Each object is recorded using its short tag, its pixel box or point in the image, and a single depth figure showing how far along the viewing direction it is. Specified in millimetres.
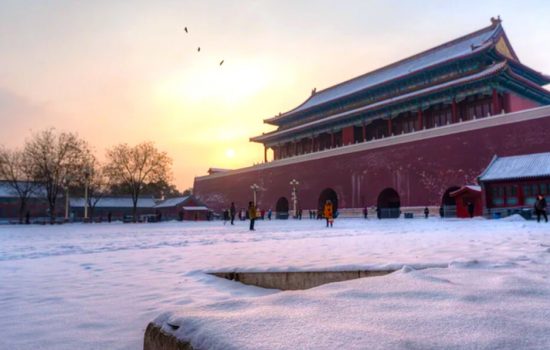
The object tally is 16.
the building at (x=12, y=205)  47147
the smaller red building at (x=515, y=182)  20859
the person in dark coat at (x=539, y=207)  15500
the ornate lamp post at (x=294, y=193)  36956
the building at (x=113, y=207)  52719
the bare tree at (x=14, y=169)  37125
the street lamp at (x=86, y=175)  36781
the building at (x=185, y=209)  47719
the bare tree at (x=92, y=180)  37344
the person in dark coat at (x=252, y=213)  16031
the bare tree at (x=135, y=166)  39750
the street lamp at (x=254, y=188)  40719
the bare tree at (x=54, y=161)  34531
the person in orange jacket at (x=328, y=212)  17481
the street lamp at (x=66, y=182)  35969
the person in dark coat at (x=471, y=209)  22508
